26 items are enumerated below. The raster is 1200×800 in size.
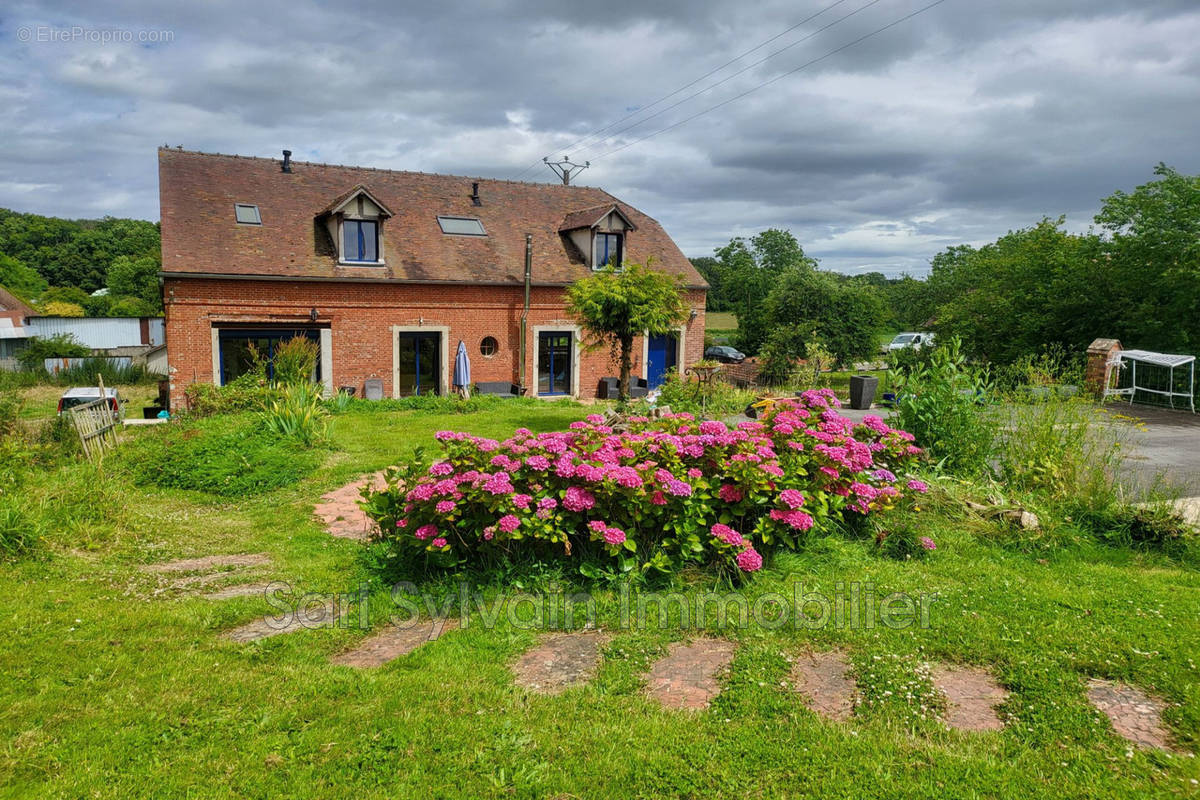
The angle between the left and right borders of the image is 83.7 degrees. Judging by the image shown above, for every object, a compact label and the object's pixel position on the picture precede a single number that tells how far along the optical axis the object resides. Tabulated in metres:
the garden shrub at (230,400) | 14.90
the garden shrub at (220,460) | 9.53
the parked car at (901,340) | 42.25
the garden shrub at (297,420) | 11.86
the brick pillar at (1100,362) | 16.23
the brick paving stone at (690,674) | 3.90
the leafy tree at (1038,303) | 19.41
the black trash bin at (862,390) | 15.62
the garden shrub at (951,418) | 8.06
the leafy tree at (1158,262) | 17.05
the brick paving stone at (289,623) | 4.65
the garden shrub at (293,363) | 15.10
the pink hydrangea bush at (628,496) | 5.17
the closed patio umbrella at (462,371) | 19.70
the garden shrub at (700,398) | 12.47
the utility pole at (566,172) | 26.77
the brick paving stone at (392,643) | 4.36
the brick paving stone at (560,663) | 4.06
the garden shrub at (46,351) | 27.12
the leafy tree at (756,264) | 59.06
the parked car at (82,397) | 16.19
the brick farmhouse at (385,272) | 17.53
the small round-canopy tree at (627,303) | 13.98
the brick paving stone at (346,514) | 7.41
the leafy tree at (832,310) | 31.75
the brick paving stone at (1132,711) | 3.49
